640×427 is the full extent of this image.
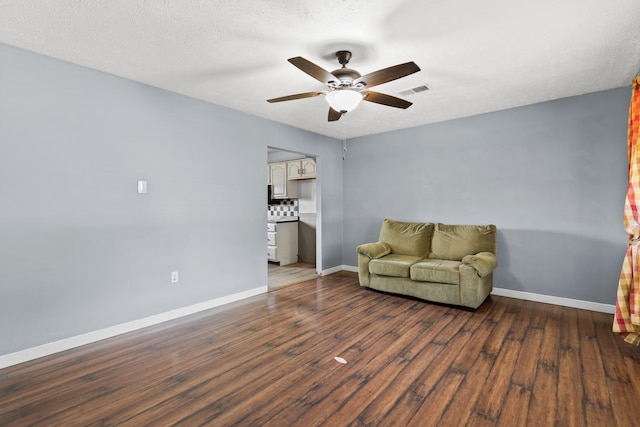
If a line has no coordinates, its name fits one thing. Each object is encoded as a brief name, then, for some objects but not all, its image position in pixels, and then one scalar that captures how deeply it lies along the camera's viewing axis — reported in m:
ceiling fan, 2.14
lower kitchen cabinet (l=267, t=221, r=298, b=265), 5.99
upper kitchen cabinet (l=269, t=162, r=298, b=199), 6.50
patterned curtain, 2.55
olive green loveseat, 3.54
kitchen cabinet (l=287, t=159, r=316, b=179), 6.00
